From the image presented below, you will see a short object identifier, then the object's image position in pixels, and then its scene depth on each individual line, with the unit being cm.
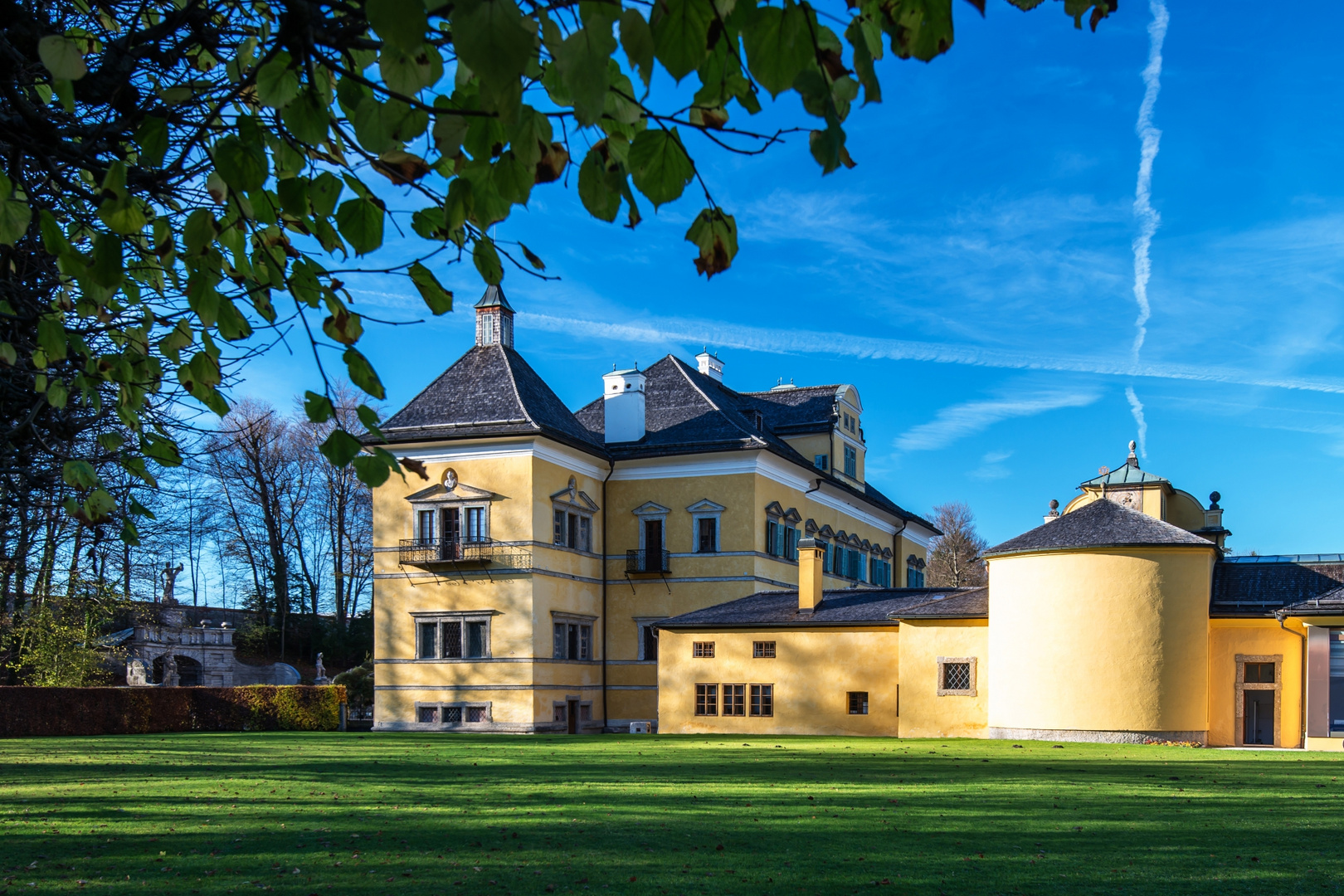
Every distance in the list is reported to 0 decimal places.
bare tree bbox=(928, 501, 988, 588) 7369
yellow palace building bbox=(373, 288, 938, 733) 3669
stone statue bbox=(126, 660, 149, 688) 4691
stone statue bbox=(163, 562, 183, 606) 4762
